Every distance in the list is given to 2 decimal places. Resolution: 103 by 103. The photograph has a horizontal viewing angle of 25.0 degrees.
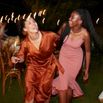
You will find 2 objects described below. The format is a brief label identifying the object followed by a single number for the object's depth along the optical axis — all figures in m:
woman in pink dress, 3.21
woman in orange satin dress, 3.12
